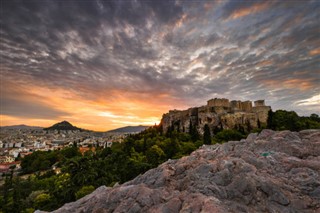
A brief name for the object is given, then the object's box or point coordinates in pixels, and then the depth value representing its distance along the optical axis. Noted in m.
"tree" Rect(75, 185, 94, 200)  19.65
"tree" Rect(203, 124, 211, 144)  43.03
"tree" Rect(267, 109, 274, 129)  43.50
